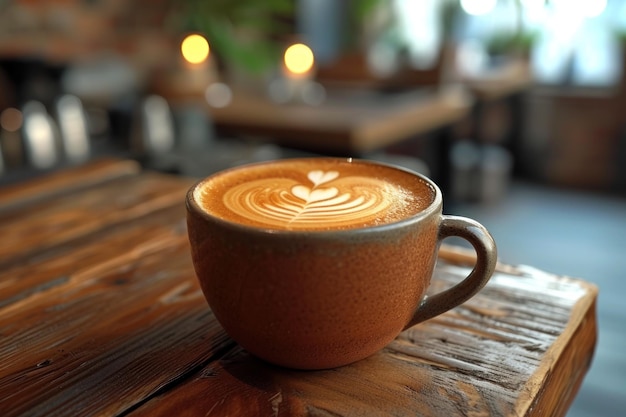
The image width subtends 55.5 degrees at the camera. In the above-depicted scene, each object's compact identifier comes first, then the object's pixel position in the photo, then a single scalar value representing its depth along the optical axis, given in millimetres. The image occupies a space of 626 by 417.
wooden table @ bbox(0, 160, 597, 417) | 462
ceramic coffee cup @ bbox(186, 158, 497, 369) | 435
